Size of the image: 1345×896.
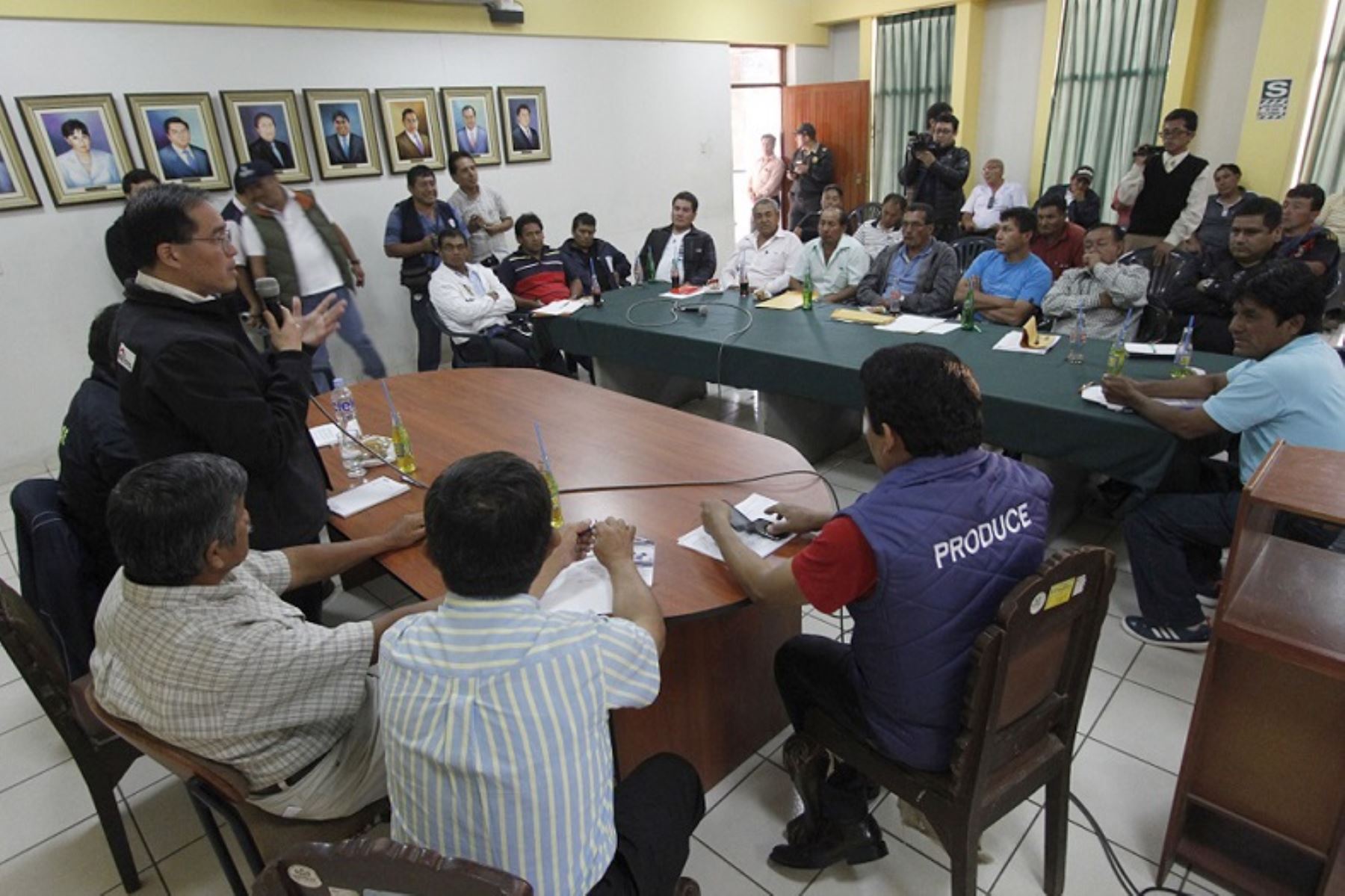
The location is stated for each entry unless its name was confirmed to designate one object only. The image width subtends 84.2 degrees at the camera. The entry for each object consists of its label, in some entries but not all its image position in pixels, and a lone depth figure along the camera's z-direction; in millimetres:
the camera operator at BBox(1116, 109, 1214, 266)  5051
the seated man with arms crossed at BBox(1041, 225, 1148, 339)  3412
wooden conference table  1715
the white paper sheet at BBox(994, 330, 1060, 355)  3057
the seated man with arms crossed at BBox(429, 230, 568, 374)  4340
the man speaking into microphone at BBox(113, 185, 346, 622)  1570
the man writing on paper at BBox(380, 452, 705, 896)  949
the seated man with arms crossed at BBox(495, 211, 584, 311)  4832
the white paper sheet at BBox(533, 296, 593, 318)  4401
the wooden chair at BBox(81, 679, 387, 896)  1206
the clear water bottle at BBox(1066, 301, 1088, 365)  2877
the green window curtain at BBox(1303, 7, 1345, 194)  5180
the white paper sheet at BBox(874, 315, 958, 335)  3441
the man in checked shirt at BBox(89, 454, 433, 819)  1169
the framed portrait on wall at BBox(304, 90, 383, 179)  4836
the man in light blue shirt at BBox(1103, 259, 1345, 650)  2031
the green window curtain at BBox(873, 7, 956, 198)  7195
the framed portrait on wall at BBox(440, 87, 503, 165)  5398
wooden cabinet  1361
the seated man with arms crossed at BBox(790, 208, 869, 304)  4336
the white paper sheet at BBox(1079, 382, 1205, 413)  2453
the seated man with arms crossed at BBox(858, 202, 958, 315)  3861
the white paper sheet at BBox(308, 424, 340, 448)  2531
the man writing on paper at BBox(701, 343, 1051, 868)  1273
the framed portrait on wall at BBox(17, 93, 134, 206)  3986
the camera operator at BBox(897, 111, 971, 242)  6129
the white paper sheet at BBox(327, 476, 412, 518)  2078
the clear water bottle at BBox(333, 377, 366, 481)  2324
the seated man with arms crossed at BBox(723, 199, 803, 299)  4598
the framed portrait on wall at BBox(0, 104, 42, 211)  3902
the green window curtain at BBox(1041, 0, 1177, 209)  6012
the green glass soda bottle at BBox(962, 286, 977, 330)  3389
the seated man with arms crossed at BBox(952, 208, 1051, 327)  3568
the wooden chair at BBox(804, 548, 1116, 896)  1197
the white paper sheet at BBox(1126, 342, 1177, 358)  2842
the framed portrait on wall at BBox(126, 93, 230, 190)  4262
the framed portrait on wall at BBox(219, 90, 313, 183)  4531
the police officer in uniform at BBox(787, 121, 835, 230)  7387
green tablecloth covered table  2424
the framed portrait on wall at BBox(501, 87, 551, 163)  5680
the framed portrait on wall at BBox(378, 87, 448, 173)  5125
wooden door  7607
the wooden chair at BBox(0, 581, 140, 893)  1507
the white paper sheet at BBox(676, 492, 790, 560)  1689
